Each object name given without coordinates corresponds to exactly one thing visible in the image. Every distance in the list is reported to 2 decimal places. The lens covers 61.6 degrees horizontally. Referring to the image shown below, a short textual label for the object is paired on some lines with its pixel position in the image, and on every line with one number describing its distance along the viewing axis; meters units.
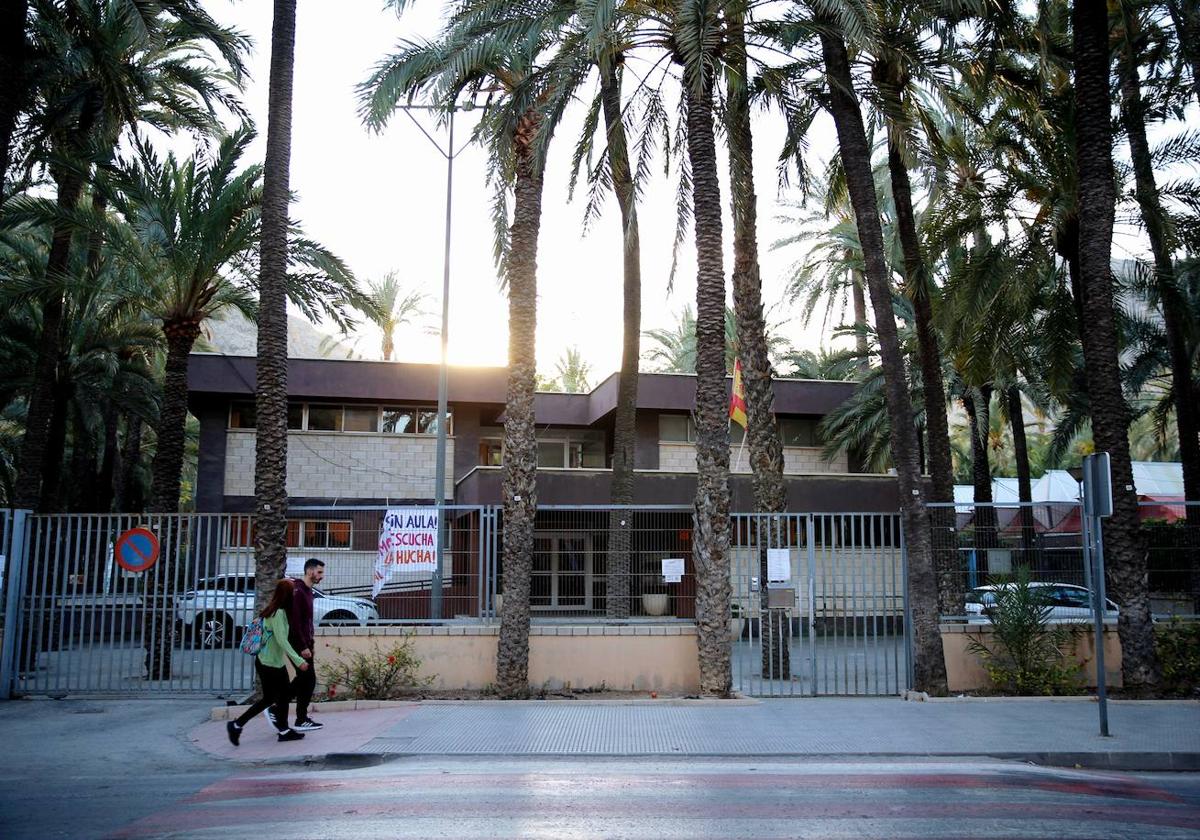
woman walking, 10.17
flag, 19.95
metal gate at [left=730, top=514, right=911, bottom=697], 13.02
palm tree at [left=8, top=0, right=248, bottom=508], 17.39
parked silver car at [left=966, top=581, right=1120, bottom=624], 13.39
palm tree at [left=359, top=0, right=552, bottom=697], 12.86
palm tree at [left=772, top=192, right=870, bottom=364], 32.41
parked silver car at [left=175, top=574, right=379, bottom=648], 13.29
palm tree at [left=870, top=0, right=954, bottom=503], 14.65
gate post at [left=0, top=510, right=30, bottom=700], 13.43
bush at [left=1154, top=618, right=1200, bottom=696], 13.05
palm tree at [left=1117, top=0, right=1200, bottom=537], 17.52
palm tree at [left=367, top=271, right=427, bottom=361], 44.50
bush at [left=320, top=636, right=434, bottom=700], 12.59
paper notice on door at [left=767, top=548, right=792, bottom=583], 12.97
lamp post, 21.12
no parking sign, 13.29
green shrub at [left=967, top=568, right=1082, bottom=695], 12.87
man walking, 10.37
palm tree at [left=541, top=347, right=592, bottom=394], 53.62
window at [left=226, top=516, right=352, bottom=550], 13.79
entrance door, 13.39
